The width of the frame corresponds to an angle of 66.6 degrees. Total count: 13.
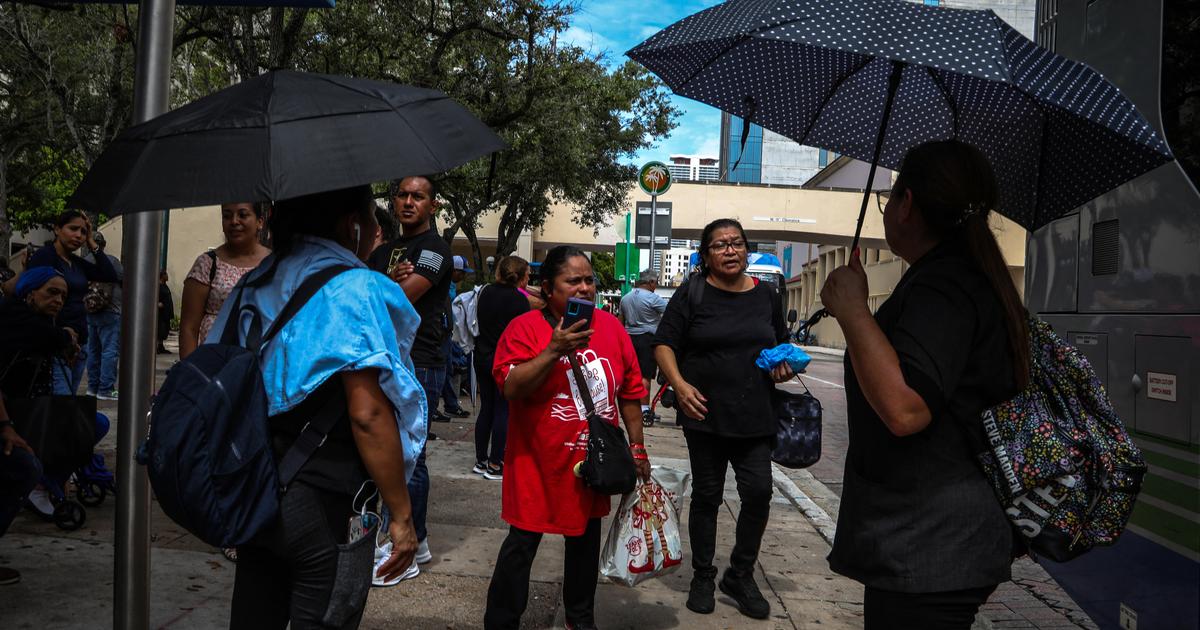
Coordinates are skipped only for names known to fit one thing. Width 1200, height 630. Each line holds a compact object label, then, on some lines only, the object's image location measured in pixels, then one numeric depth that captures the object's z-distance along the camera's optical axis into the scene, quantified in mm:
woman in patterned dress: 4406
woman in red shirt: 3543
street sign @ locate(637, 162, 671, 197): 13188
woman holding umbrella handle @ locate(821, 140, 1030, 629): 2039
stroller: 4848
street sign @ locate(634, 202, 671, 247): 13188
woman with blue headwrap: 4473
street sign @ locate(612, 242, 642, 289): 15781
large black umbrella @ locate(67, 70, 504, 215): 2055
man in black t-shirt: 4430
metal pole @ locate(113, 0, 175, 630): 3041
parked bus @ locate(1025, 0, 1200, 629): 2711
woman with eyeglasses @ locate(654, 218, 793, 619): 4430
